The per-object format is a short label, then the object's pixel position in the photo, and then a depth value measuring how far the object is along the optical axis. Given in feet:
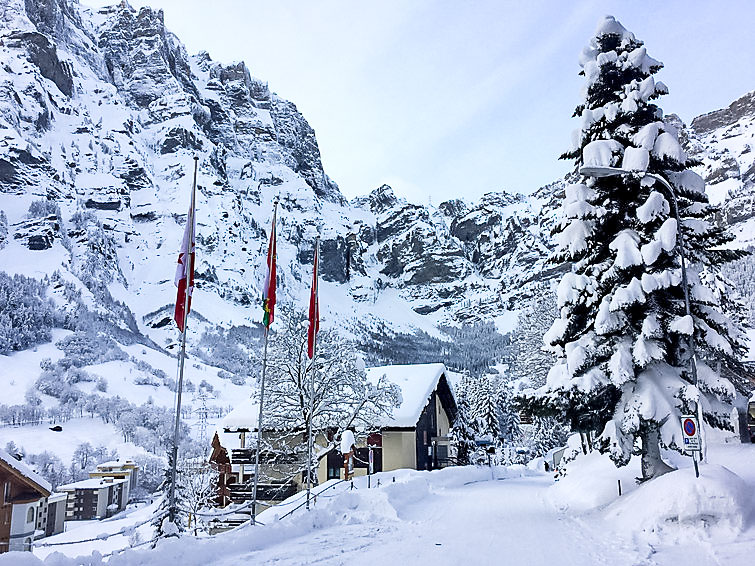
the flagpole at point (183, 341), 40.09
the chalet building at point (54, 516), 222.89
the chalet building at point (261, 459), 103.91
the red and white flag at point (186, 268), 48.75
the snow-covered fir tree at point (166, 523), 38.24
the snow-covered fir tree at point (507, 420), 260.42
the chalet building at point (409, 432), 116.78
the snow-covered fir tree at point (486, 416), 205.38
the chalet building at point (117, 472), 296.51
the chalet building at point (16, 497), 74.30
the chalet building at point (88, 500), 260.01
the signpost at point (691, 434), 39.19
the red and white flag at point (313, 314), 67.31
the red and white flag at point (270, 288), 57.33
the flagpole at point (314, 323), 65.11
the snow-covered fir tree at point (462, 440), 160.45
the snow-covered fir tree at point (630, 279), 46.75
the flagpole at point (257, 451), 45.60
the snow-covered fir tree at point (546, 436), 191.56
